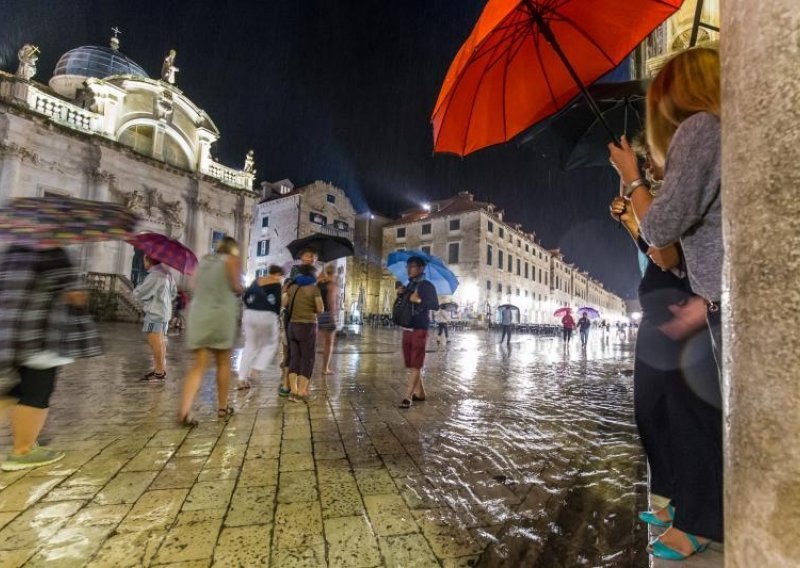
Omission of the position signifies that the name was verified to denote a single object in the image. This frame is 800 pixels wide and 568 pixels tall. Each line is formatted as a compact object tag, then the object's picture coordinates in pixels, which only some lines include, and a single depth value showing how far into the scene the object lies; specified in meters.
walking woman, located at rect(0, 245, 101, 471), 2.53
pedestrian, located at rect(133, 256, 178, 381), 5.76
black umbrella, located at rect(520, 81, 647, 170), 3.06
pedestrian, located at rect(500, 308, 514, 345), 16.05
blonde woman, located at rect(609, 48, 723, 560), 1.37
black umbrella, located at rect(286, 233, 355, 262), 6.65
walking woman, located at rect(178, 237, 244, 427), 3.79
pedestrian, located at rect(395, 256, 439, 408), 4.83
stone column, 0.73
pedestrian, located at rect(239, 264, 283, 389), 5.23
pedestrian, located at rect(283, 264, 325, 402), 4.89
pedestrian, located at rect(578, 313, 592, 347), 17.35
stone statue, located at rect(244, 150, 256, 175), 27.69
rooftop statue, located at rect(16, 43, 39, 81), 18.02
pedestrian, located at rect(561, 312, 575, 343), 16.08
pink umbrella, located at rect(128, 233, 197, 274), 5.45
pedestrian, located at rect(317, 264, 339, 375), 6.36
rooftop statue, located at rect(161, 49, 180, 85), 24.56
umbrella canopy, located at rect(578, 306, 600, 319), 19.41
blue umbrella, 6.51
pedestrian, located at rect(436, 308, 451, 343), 15.94
